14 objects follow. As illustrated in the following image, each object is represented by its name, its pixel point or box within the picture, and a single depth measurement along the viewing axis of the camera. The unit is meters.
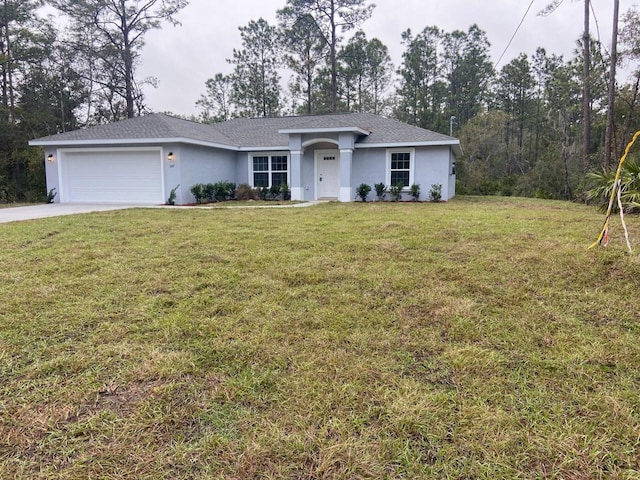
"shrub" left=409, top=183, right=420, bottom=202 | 14.98
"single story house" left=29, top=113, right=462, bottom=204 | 14.18
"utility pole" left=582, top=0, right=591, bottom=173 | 15.56
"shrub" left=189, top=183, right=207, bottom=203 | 14.38
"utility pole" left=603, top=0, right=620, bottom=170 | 13.87
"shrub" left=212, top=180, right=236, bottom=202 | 15.25
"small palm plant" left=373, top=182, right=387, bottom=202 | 15.37
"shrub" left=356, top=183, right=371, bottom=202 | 15.30
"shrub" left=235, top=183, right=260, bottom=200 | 15.87
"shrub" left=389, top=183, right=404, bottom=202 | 15.06
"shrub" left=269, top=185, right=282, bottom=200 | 15.88
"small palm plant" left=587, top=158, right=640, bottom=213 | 5.11
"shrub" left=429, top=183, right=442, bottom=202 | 14.92
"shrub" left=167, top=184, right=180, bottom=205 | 13.92
